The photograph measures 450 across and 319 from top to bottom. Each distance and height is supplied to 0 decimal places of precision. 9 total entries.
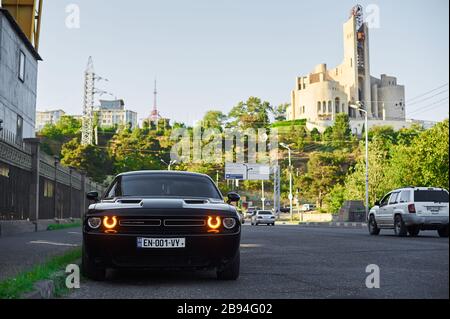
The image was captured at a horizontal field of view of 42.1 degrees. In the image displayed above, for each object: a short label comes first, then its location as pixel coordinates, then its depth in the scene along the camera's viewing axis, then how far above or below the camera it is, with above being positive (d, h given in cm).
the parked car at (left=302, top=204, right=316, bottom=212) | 10547 -92
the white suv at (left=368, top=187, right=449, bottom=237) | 1809 -25
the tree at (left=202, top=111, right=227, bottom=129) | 9475 +1369
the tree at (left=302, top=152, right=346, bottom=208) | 8306 +397
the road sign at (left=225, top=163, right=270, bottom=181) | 7038 +372
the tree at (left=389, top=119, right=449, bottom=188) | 4247 +323
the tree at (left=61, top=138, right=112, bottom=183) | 6045 +454
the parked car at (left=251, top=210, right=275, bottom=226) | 4453 -122
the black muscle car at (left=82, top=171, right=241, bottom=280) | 668 -39
